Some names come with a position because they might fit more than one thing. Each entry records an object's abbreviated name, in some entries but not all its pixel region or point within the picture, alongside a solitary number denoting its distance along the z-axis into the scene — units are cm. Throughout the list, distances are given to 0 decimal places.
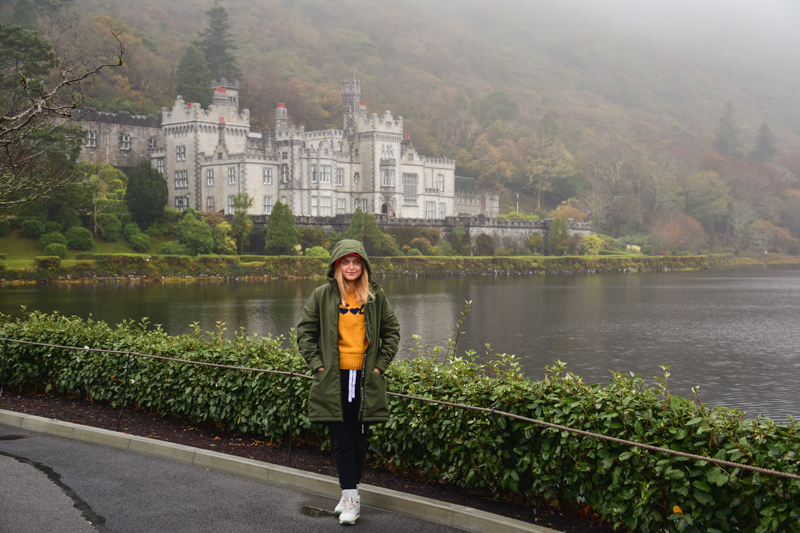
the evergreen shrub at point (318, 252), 6500
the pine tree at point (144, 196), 6188
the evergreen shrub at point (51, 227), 5569
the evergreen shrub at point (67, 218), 5684
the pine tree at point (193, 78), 8575
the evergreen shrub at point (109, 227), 5884
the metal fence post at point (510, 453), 738
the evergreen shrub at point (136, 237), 5897
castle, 7206
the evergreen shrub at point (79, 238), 5578
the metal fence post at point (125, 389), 1068
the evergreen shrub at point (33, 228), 5450
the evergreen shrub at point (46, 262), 5106
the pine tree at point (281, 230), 6406
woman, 700
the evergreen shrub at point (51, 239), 5430
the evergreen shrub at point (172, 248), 5941
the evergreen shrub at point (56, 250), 5300
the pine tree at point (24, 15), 7975
